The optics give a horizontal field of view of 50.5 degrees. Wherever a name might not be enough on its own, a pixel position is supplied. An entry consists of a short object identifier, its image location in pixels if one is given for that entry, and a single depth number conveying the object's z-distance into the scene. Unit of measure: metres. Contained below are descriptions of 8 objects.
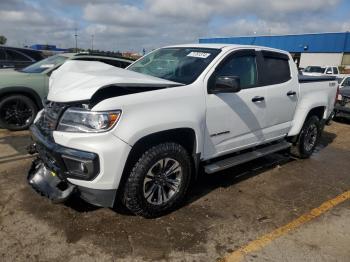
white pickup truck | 3.33
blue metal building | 40.84
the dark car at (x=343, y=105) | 10.00
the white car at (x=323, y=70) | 22.25
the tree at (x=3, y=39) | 87.38
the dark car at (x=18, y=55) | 10.81
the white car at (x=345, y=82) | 12.56
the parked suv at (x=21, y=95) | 7.17
